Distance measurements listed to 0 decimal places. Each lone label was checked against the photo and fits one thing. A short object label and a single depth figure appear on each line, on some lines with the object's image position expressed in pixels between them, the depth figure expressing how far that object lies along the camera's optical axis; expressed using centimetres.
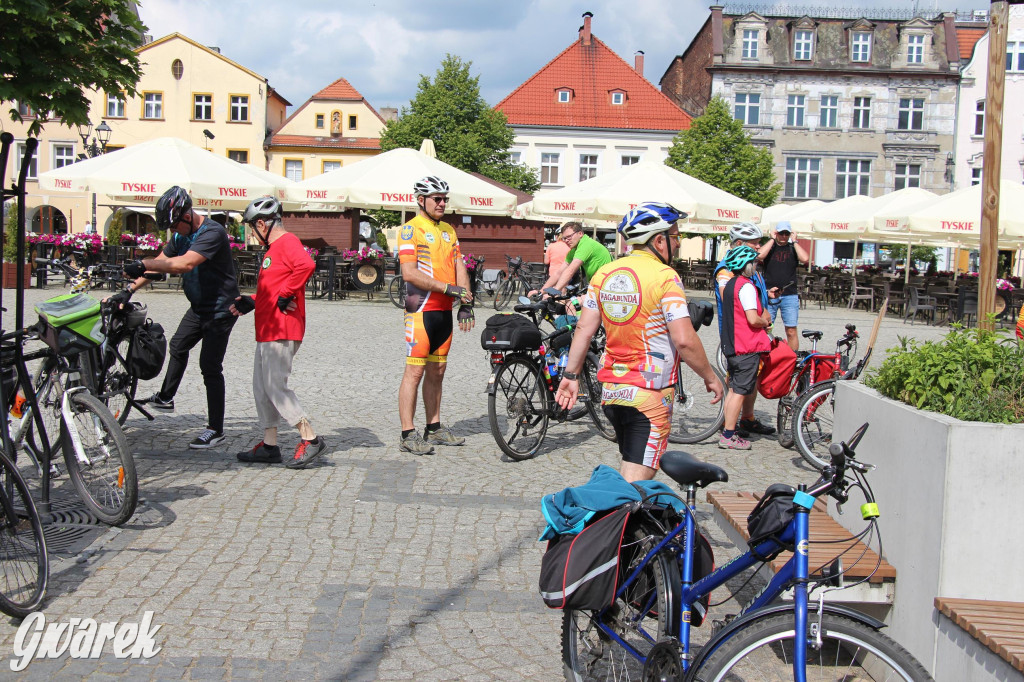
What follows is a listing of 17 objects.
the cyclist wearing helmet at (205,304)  694
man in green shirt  944
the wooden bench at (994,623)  284
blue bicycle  248
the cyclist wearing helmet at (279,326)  663
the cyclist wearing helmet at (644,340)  440
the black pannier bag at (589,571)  300
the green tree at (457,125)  4847
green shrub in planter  350
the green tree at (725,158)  4669
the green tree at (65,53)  508
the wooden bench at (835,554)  370
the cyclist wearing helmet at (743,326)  745
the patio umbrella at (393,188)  1859
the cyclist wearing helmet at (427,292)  710
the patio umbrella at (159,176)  1833
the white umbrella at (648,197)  1675
